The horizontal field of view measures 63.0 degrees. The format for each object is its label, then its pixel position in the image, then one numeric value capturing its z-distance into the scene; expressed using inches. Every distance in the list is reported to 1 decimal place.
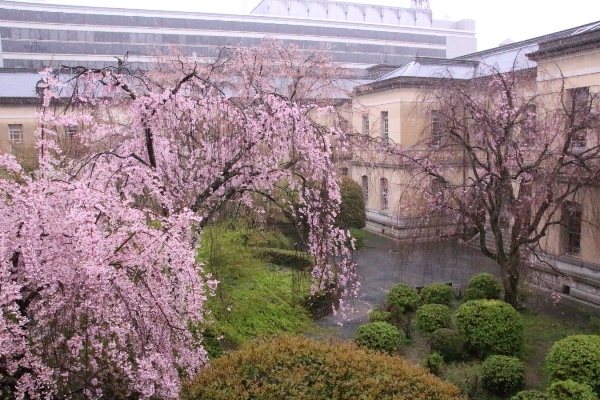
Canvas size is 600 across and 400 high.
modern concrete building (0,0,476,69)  1427.2
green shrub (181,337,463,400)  188.7
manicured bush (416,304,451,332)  425.1
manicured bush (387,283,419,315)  472.7
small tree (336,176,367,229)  781.9
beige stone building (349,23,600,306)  472.7
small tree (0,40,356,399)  181.6
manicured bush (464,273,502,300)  486.9
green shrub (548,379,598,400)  271.0
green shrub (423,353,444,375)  360.2
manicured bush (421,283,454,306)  486.0
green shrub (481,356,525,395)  325.1
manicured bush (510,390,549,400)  284.8
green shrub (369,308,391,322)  440.1
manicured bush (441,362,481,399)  324.2
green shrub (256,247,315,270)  583.5
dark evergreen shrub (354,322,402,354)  378.9
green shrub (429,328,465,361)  382.6
